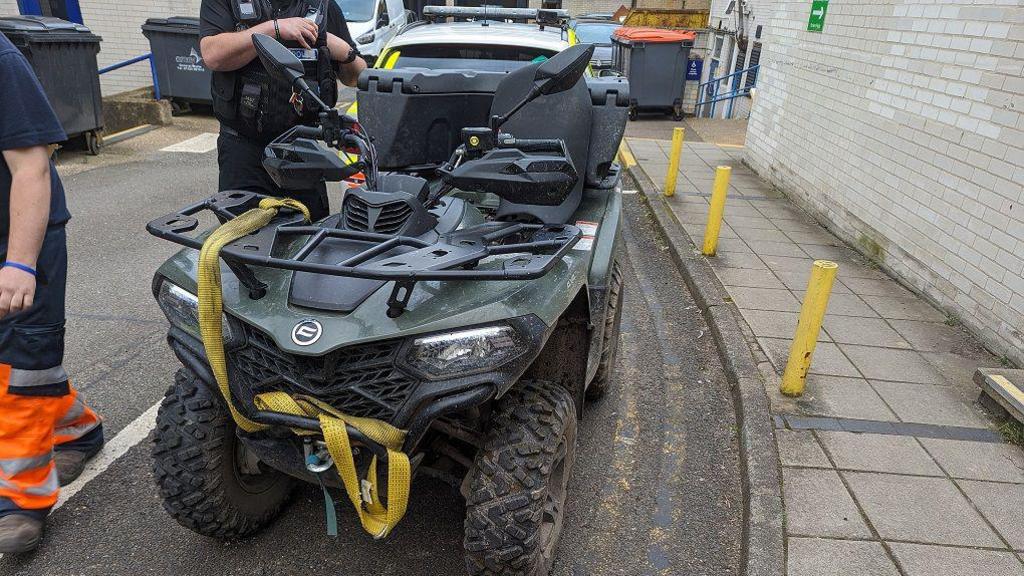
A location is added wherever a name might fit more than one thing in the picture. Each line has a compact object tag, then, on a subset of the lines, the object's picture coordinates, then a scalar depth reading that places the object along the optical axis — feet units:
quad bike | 6.50
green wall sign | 24.03
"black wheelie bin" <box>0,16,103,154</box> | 25.09
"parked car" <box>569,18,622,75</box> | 46.59
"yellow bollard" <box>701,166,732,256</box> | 18.94
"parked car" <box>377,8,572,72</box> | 18.29
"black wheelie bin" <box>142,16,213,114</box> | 34.60
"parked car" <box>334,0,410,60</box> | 48.24
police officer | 10.52
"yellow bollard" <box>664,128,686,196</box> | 25.26
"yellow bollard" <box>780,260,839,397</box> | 11.65
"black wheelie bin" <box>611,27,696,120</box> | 43.55
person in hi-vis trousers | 7.90
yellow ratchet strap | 6.45
